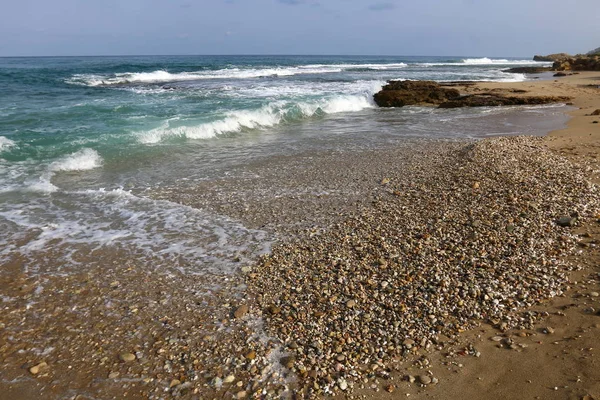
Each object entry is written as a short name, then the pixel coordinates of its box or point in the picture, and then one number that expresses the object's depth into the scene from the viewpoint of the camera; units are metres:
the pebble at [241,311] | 3.96
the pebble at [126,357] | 3.44
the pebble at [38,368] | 3.33
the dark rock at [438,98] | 19.12
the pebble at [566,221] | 5.35
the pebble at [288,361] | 3.29
